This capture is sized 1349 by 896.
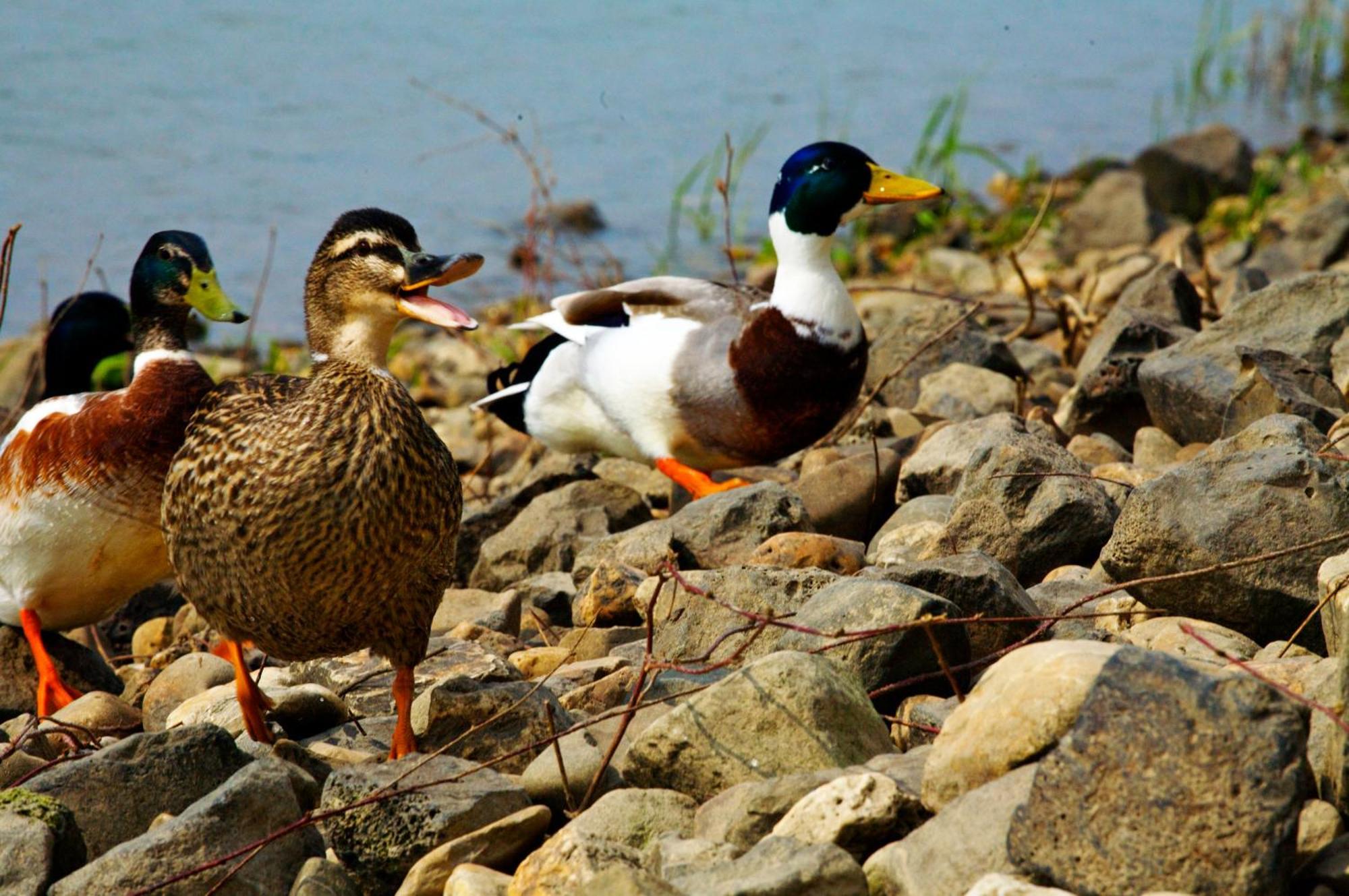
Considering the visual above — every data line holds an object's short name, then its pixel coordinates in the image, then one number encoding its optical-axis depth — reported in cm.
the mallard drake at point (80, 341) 1126
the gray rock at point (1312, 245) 1595
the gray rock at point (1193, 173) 2173
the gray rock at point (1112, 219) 1927
